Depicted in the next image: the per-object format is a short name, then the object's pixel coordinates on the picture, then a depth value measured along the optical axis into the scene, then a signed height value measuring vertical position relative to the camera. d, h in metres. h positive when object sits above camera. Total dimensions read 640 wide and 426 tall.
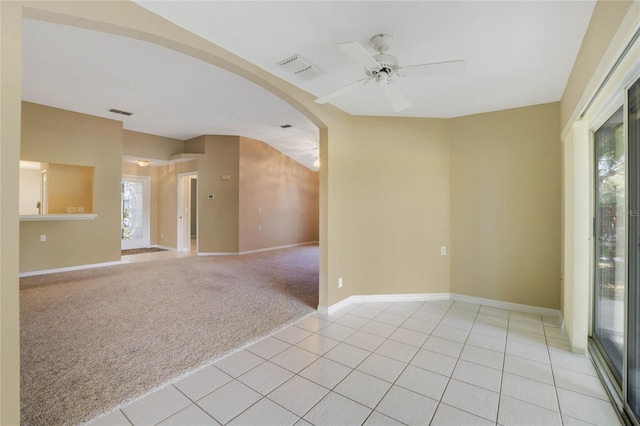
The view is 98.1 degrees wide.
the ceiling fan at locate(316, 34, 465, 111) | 1.88 +1.06
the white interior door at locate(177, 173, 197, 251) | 7.83 -0.02
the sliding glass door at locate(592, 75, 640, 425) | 1.67 -0.26
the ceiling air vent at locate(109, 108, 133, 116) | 5.11 +1.86
